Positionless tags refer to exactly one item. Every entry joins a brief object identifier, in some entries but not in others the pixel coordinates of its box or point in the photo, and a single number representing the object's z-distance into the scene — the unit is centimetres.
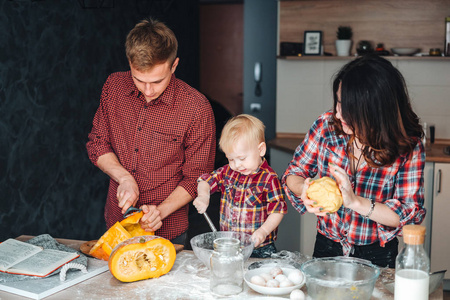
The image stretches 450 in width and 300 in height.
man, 234
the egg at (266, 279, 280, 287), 168
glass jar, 169
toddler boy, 212
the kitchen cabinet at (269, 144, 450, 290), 363
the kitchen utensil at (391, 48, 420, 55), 414
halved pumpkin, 179
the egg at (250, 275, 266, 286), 169
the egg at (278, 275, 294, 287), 167
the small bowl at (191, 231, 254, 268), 185
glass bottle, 146
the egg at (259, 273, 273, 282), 172
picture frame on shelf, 437
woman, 178
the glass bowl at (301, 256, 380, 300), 152
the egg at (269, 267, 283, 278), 176
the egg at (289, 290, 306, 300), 160
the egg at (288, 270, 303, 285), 170
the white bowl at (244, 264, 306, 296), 165
